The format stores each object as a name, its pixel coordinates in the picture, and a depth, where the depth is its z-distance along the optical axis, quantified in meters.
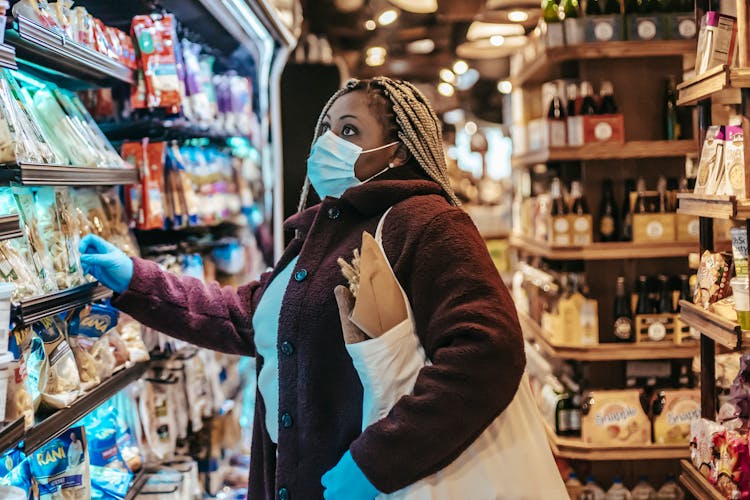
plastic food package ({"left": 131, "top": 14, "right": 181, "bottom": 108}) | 2.98
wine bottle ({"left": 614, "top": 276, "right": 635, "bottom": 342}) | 4.30
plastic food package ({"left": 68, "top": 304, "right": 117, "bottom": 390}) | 2.39
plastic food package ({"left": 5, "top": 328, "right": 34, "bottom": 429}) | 1.81
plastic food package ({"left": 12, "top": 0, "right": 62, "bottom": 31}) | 2.00
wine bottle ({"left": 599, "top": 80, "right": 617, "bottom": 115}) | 4.34
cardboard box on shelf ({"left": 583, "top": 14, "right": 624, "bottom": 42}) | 4.18
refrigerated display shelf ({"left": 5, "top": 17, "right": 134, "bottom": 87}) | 1.97
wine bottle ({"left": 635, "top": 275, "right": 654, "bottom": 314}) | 4.32
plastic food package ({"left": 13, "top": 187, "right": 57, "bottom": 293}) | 2.11
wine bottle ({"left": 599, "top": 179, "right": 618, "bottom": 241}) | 4.31
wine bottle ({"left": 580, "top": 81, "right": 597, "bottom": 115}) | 4.35
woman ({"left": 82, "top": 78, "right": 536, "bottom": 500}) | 1.78
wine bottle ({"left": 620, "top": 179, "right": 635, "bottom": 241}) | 4.27
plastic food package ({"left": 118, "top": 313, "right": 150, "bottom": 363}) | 2.76
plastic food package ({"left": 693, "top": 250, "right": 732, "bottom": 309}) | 2.73
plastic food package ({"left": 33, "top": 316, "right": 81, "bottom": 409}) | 2.12
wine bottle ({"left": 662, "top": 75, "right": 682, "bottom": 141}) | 4.31
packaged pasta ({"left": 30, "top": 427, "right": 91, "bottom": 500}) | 2.18
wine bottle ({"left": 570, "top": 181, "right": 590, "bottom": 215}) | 4.39
